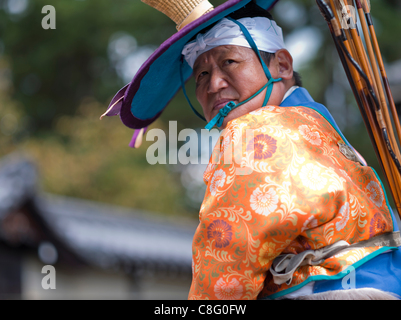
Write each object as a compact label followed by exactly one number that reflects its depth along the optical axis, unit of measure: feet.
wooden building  29.65
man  12.38
